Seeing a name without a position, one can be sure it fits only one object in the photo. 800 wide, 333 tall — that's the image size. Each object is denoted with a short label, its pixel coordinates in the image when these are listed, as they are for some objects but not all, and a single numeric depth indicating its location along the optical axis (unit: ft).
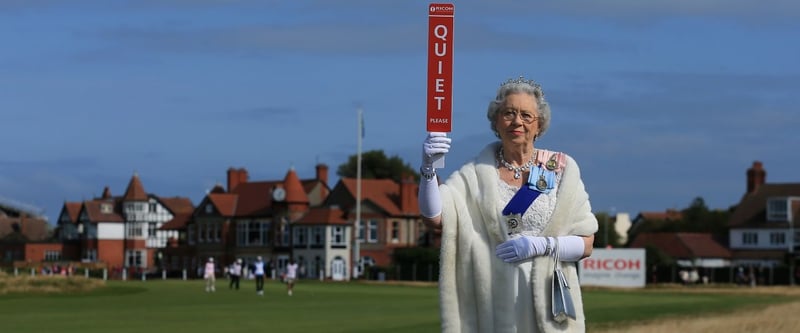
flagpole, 368.07
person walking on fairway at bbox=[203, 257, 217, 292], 204.54
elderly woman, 25.21
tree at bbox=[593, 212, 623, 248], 470.80
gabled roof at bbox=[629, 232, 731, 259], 439.63
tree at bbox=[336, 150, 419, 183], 552.00
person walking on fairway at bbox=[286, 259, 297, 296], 195.66
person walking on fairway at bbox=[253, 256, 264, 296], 187.11
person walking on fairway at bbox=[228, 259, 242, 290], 221.05
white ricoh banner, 254.06
